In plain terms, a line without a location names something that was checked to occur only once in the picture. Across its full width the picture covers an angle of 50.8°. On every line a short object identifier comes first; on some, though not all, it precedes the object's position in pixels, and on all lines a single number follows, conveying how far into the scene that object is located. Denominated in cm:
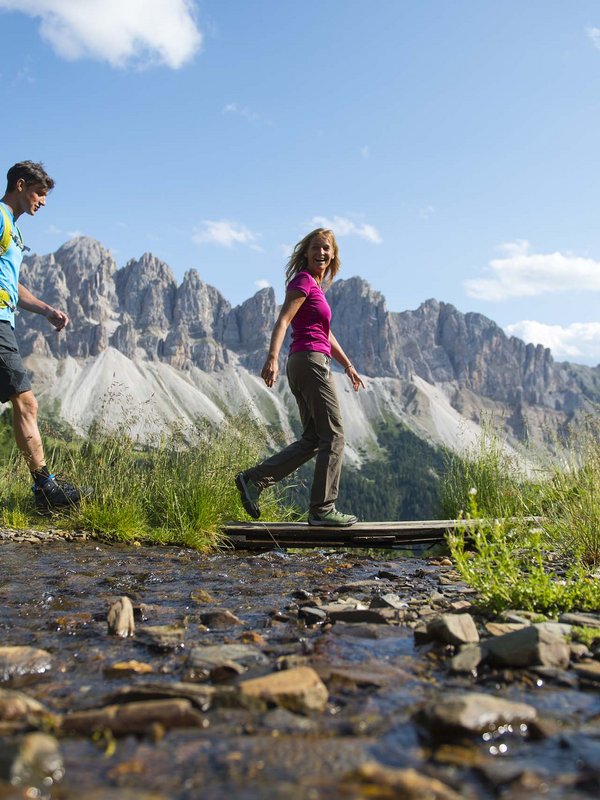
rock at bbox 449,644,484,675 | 289
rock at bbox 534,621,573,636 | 327
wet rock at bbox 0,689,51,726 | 218
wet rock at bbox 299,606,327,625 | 399
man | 728
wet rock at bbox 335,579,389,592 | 527
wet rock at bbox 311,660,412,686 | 274
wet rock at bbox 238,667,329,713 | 243
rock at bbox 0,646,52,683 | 283
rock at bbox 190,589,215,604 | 468
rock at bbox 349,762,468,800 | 170
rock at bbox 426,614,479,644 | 329
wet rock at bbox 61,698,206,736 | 213
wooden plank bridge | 809
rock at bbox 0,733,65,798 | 166
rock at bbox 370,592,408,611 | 439
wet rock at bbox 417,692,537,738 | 218
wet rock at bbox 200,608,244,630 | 388
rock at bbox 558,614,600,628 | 356
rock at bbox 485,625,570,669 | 290
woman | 782
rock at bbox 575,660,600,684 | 283
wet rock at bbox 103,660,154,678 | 290
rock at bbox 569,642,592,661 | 308
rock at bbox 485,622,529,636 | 346
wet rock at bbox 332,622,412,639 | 361
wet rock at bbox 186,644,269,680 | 287
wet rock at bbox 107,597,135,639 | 357
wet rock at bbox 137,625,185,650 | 336
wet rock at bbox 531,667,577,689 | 278
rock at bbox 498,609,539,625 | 363
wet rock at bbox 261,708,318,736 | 221
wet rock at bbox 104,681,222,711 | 241
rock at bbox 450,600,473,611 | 430
